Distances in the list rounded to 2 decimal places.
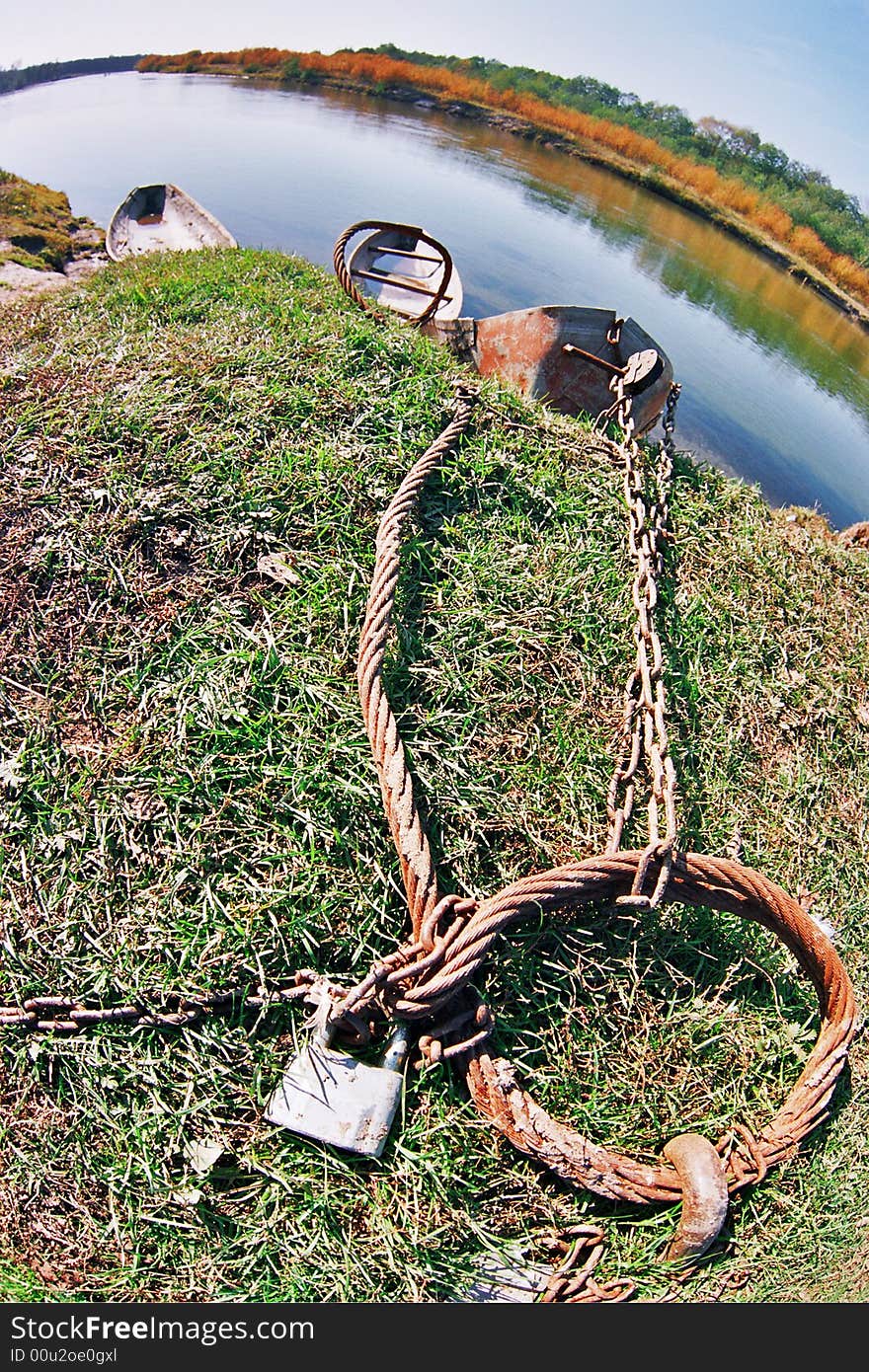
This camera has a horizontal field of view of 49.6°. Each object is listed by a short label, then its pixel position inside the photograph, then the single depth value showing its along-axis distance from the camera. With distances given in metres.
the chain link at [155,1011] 0.72
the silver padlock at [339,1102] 0.70
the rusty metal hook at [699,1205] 0.71
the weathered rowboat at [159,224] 6.18
